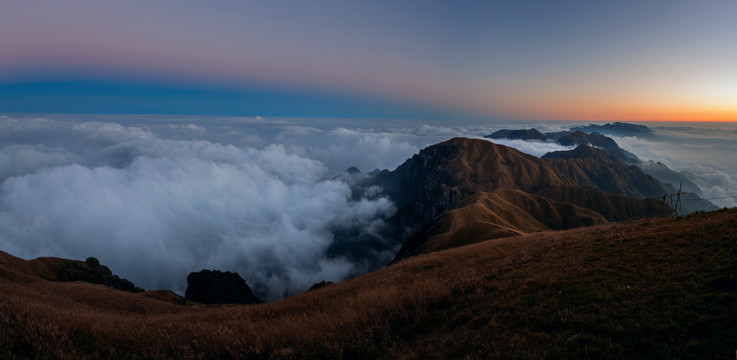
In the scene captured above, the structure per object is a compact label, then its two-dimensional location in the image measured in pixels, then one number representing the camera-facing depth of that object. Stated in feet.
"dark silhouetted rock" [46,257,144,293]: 189.78
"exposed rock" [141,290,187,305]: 146.41
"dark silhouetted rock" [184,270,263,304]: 338.95
